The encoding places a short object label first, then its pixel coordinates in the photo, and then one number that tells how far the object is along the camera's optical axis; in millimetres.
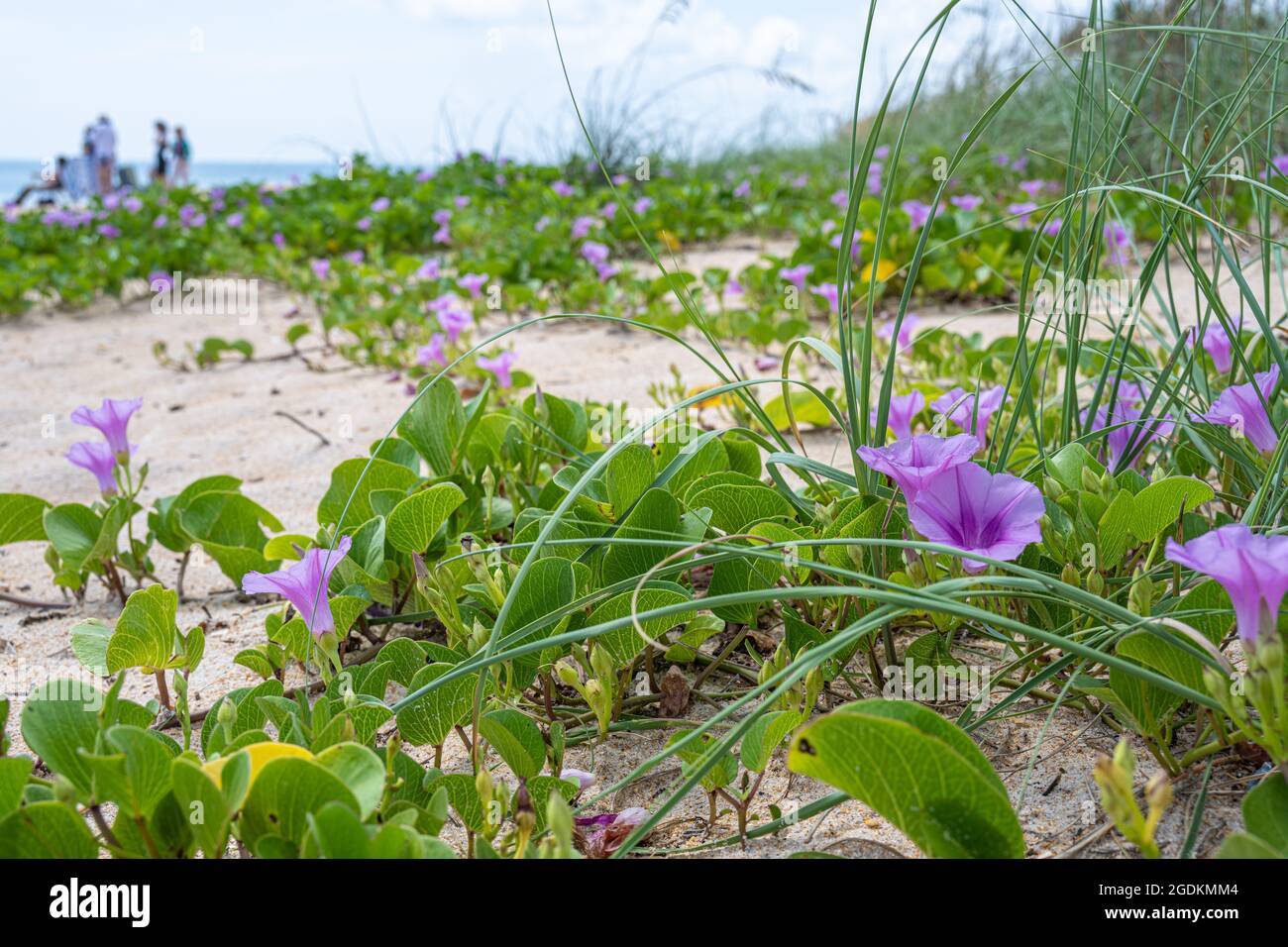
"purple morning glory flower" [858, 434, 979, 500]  1177
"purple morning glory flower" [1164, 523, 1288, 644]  888
